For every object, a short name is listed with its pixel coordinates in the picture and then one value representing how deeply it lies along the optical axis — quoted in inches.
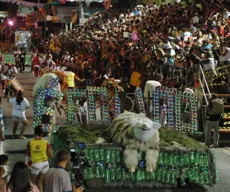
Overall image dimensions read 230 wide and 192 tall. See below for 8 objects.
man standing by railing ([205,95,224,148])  662.5
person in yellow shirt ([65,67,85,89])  889.6
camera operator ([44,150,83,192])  304.7
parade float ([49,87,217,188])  452.1
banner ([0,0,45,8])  2094.0
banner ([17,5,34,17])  2252.1
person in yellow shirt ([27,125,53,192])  404.4
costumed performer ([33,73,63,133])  648.4
